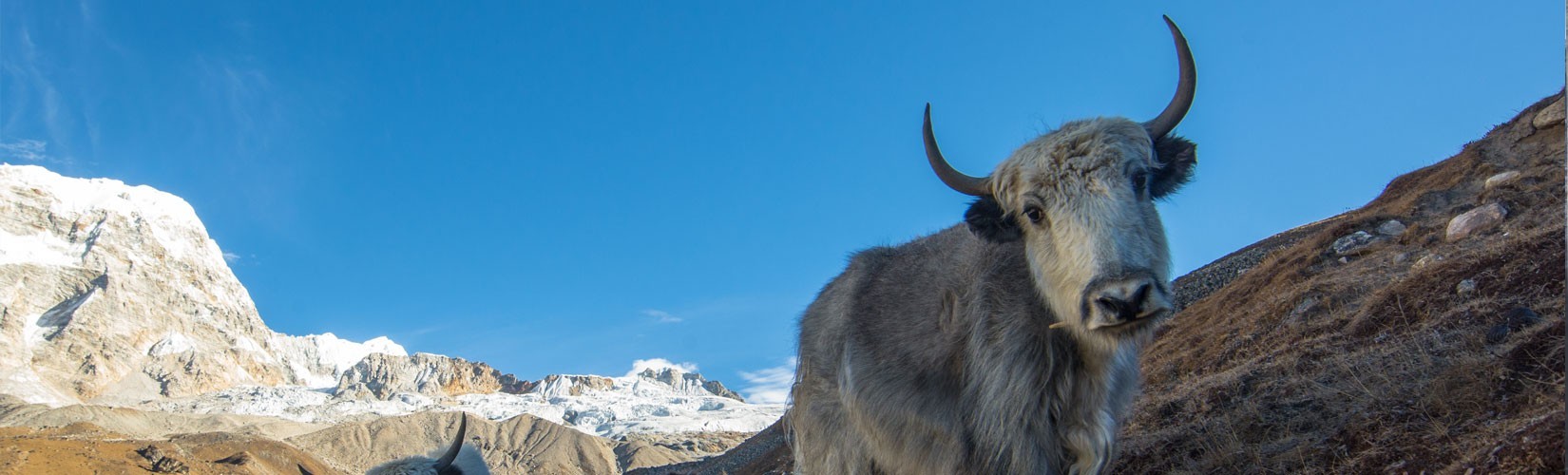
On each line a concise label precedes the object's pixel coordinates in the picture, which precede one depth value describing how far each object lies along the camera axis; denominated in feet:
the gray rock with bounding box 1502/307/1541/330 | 21.24
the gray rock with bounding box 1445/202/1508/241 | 51.11
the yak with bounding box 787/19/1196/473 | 14.42
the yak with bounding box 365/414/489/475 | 35.12
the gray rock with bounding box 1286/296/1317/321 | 41.85
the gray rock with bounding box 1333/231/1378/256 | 67.67
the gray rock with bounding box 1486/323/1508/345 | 20.90
